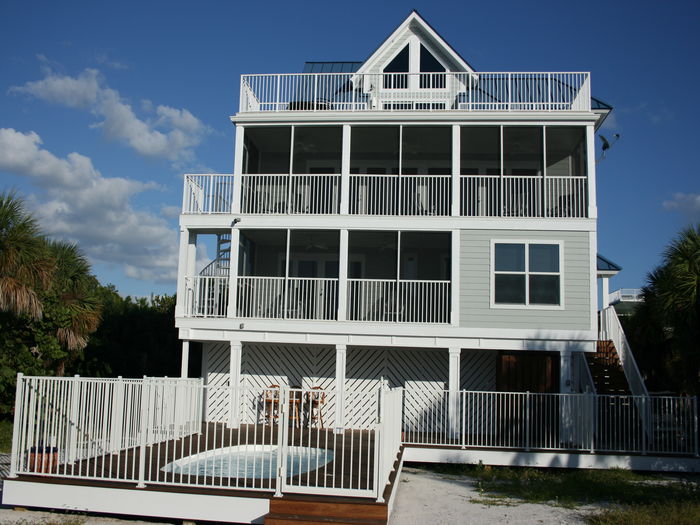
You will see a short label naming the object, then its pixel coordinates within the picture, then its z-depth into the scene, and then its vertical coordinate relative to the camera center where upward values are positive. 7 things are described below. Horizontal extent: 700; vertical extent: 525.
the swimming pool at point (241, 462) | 11.34 -1.86
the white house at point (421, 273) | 15.95 +2.41
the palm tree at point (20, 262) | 15.27 +2.00
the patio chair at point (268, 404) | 18.89 -1.29
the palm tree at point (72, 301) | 18.47 +1.42
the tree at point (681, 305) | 14.91 +1.32
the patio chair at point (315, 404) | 18.75 -1.25
